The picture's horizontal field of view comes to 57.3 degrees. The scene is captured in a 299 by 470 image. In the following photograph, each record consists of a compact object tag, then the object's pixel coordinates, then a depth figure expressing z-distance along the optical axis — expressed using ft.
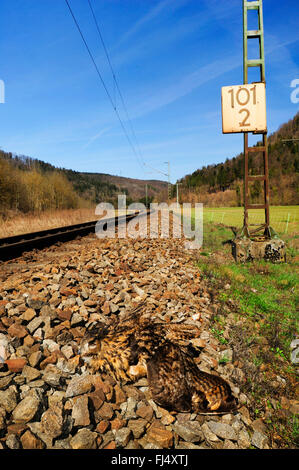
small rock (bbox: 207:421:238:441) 6.92
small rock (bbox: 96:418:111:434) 6.53
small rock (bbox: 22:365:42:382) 7.65
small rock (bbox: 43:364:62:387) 7.59
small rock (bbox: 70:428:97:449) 6.05
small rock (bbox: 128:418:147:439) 6.59
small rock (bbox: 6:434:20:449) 5.77
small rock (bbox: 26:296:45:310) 10.95
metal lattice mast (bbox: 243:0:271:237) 26.73
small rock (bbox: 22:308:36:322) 10.19
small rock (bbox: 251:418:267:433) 7.45
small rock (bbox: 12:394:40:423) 6.42
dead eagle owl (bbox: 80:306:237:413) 7.85
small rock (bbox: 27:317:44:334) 9.68
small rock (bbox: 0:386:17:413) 6.61
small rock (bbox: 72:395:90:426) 6.58
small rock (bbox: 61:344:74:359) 8.80
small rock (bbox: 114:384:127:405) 7.51
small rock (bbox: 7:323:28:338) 9.23
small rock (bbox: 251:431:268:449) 6.89
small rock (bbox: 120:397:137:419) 7.07
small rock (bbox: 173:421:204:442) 6.69
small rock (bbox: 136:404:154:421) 7.07
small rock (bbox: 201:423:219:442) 6.80
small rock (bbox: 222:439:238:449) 6.67
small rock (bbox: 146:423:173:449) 6.40
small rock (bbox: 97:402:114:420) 6.91
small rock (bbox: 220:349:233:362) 9.98
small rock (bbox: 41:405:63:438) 6.24
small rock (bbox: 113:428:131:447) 6.28
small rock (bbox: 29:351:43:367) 8.20
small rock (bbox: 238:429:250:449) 6.85
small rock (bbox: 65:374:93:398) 7.39
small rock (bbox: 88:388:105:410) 7.18
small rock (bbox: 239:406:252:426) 7.63
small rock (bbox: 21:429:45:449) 5.89
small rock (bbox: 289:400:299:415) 8.38
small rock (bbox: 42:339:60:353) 8.96
